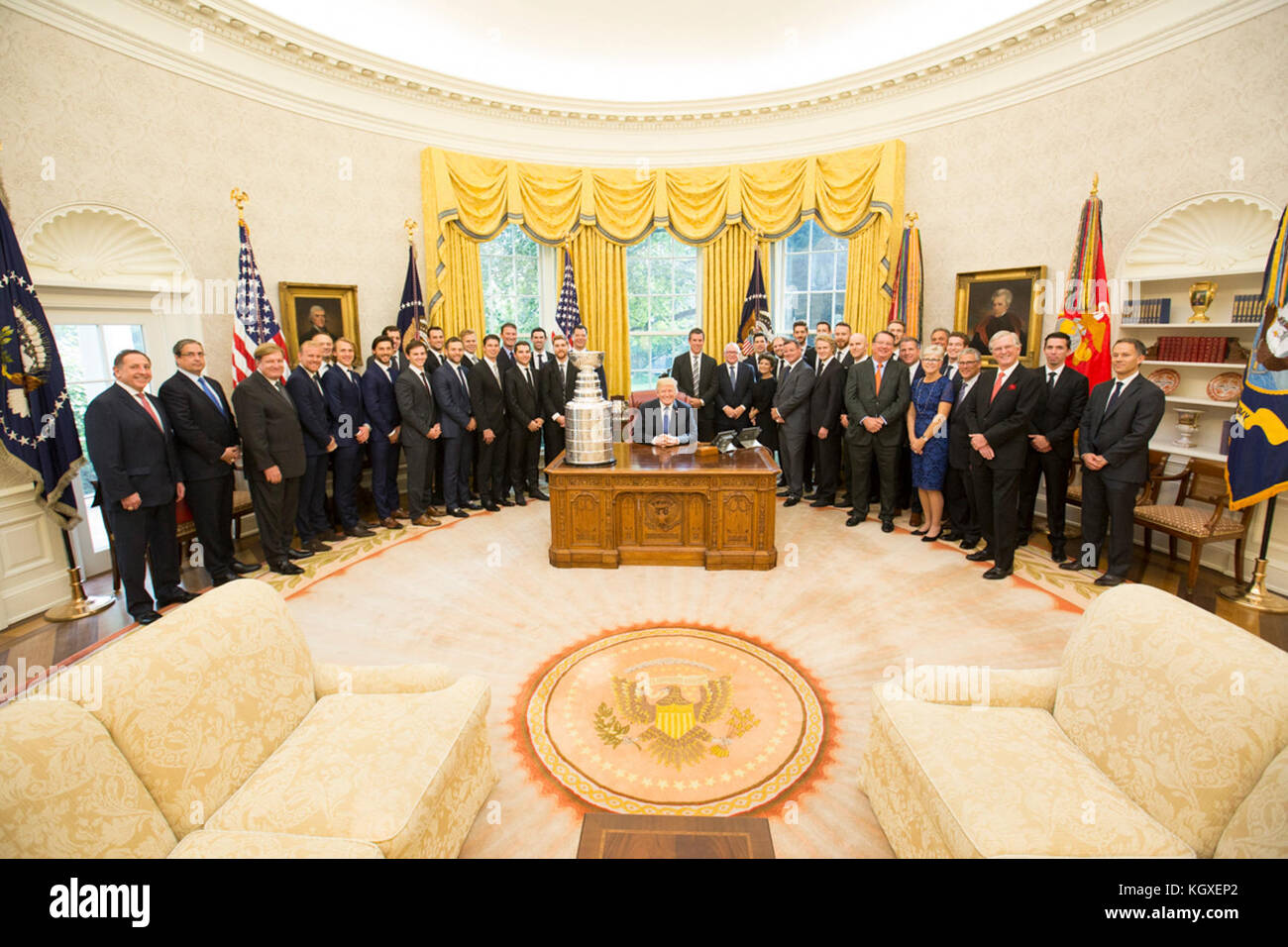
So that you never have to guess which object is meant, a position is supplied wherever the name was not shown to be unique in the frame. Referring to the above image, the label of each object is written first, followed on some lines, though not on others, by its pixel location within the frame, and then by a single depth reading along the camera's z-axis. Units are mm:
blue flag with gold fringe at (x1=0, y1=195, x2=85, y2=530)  4105
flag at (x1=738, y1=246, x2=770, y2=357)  8773
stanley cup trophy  5301
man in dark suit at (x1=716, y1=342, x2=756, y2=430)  7480
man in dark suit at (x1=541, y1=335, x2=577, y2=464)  7378
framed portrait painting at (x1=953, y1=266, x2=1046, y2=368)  6723
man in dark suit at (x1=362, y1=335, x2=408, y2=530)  6180
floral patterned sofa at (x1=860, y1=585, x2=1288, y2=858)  1727
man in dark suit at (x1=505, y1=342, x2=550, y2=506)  7020
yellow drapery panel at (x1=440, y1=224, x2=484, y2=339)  8141
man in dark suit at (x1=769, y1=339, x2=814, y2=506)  6773
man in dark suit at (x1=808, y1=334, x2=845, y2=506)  6734
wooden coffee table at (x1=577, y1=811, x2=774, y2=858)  1807
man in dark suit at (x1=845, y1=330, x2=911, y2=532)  5980
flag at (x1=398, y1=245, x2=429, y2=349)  7593
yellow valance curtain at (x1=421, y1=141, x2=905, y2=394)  7910
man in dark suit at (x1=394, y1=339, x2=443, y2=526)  6230
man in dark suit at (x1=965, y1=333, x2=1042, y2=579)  4820
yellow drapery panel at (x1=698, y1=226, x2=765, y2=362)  9000
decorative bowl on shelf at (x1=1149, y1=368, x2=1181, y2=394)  5652
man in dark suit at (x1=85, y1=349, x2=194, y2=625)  4191
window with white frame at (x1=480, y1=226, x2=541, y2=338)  8961
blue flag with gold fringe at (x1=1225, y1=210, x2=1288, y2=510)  4176
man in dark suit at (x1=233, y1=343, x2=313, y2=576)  5008
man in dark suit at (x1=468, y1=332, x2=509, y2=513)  6832
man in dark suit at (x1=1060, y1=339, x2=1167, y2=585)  4527
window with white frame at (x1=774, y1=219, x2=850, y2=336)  8875
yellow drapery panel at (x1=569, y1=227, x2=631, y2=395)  8969
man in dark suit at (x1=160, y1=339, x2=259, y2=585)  4672
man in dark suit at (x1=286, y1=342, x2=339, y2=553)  5520
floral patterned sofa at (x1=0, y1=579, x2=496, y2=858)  1589
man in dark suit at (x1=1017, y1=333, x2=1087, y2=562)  5039
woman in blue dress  5629
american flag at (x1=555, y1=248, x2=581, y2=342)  8797
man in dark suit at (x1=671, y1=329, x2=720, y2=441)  7582
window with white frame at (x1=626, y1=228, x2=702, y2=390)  9508
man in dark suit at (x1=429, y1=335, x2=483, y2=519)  6488
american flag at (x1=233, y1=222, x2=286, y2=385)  5914
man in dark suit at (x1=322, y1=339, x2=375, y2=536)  5941
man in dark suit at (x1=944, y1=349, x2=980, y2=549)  5344
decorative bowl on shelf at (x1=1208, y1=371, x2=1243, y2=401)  5164
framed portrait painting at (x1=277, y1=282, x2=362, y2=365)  6797
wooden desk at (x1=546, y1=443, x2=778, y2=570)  5195
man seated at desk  6074
